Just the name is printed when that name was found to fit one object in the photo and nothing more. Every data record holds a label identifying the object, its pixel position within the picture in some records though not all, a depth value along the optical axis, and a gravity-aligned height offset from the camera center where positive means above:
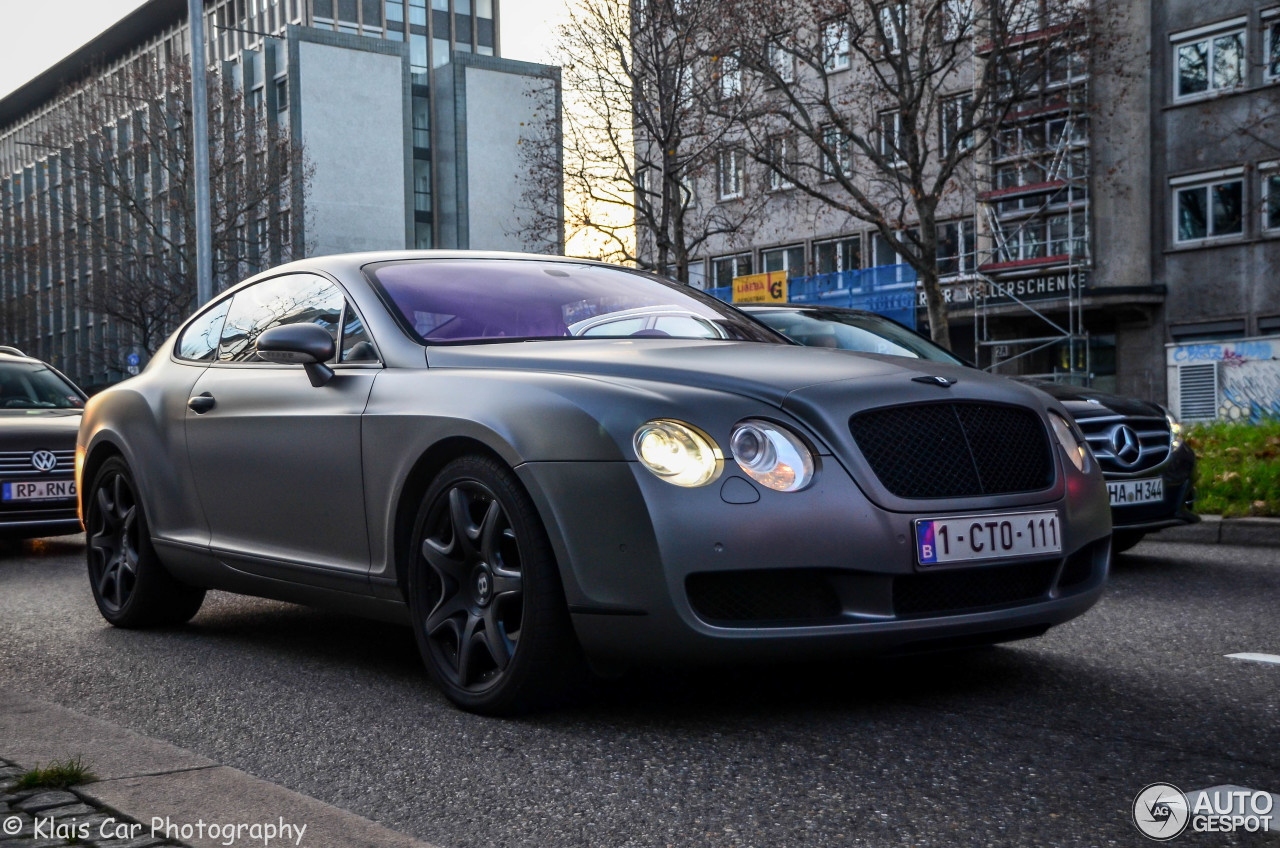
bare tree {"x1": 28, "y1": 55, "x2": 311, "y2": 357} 41.78 +6.97
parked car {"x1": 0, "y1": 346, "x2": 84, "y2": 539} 9.94 -0.38
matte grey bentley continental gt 3.79 -0.23
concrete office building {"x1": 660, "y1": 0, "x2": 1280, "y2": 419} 30.62 +3.90
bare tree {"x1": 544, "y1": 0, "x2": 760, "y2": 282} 27.27 +5.64
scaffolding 32.75 +3.85
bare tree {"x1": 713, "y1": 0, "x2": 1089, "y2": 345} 23.92 +5.81
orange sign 31.83 +2.61
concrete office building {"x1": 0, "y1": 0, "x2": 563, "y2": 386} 58.94 +12.49
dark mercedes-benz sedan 7.78 -0.30
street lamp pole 21.31 +3.84
